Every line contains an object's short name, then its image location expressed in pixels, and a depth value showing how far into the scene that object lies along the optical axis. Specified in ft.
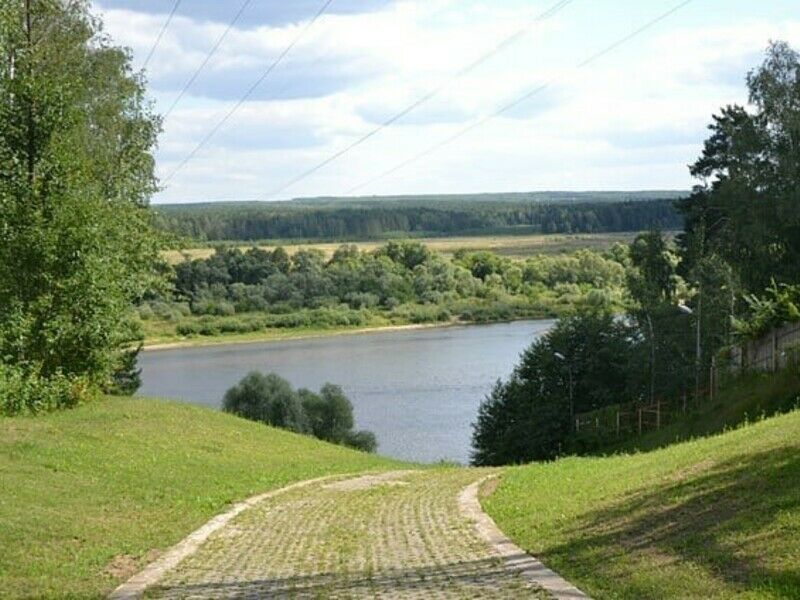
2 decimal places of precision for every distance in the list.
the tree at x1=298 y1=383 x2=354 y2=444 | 159.84
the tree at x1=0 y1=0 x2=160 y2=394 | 85.81
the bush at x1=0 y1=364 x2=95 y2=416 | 79.77
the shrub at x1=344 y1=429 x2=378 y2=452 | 147.84
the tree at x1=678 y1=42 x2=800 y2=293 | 122.42
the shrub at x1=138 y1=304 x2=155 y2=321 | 301.80
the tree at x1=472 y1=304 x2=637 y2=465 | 150.30
